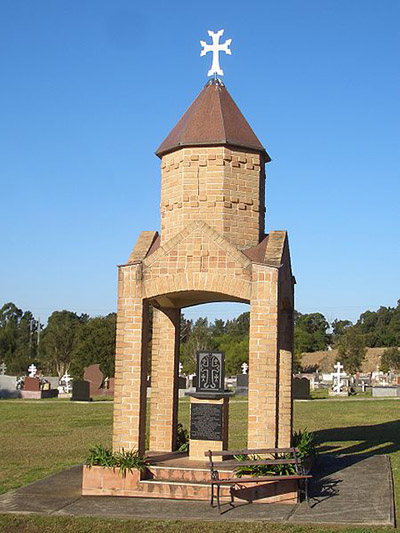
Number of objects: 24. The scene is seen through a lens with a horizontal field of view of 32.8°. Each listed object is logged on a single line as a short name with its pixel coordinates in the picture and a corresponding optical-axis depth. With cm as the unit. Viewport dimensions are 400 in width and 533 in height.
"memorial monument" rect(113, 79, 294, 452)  1117
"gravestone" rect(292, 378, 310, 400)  3278
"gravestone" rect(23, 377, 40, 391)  3591
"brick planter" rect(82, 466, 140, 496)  1087
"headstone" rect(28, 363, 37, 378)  4244
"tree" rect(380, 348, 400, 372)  6222
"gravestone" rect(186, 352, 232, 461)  1209
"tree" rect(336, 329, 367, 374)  6119
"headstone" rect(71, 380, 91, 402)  3294
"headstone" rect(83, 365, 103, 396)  3941
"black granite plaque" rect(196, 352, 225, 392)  1232
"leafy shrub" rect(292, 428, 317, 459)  1243
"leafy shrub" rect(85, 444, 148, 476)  1093
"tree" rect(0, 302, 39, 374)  6312
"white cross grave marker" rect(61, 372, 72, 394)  4034
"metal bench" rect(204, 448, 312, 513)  1009
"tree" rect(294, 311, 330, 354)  9019
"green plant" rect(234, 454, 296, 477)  1048
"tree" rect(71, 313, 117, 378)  4880
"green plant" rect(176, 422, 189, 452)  1356
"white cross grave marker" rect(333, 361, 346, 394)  3731
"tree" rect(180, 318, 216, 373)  4938
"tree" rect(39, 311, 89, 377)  5922
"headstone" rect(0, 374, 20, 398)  3581
